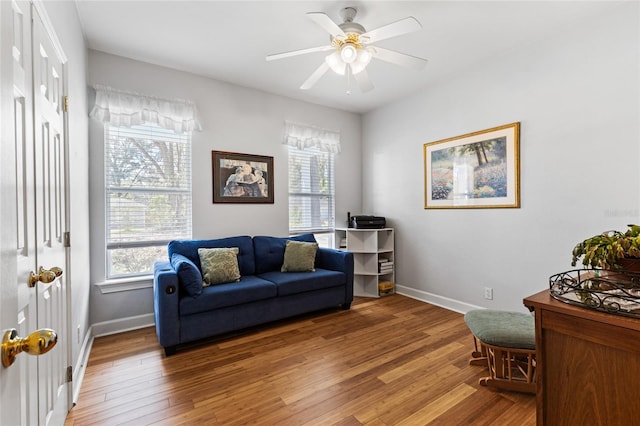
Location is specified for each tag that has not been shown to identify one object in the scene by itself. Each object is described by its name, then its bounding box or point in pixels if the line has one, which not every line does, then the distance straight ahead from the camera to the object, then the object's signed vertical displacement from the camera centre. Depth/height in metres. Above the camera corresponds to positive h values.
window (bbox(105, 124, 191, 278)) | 2.98 +0.20
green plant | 1.07 -0.15
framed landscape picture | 2.97 +0.45
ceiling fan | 2.02 +1.21
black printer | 4.18 -0.14
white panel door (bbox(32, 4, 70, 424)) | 1.27 +0.03
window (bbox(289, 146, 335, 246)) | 4.17 +0.30
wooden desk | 0.89 -0.50
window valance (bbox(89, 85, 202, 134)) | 2.86 +1.05
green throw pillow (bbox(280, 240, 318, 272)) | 3.45 -0.52
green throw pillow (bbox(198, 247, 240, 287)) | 2.92 -0.52
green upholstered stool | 1.92 -0.89
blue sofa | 2.52 -0.74
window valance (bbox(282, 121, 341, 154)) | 4.04 +1.05
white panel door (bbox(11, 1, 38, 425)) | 0.98 +0.07
